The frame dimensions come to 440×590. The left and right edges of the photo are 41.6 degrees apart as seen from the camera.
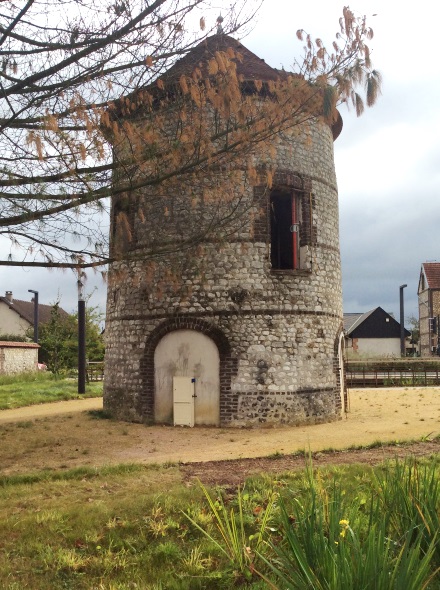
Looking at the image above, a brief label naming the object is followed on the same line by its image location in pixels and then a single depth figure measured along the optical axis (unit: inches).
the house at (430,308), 2113.3
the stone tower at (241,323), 513.7
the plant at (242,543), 177.8
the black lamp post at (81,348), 847.1
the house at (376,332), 2284.7
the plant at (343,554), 120.8
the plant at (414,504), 153.9
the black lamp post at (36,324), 1545.3
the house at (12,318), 2052.2
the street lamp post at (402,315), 1755.7
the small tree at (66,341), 1321.4
